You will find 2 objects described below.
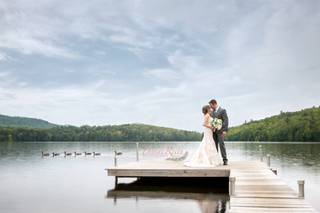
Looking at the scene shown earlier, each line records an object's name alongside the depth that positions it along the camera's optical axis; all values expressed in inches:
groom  485.9
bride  490.2
